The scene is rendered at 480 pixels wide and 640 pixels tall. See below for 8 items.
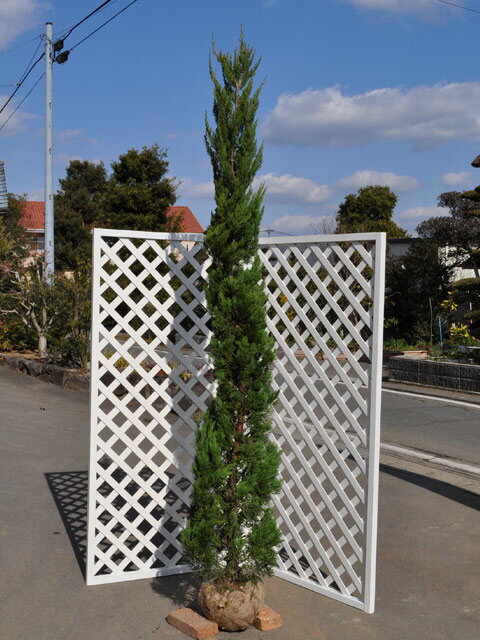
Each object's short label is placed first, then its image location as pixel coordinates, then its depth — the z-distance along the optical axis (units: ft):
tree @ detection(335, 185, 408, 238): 151.53
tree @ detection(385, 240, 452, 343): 69.77
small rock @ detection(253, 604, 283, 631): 13.50
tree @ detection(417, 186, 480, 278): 69.51
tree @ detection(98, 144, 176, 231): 96.58
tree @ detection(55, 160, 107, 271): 149.79
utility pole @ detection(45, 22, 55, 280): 59.52
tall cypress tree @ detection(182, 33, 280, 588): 12.99
